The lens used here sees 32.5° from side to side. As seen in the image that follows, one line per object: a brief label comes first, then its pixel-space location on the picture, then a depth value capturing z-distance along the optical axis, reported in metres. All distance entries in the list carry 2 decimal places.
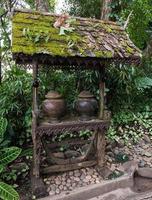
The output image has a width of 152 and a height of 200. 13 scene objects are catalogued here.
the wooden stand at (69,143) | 3.34
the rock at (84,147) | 4.55
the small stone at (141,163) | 4.32
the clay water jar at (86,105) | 3.60
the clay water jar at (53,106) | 3.41
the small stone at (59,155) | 4.22
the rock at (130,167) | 3.94
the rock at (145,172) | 4.07
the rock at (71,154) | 4.30
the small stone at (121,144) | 4.82
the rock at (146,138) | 5.14
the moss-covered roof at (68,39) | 3.00
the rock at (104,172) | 3.83
